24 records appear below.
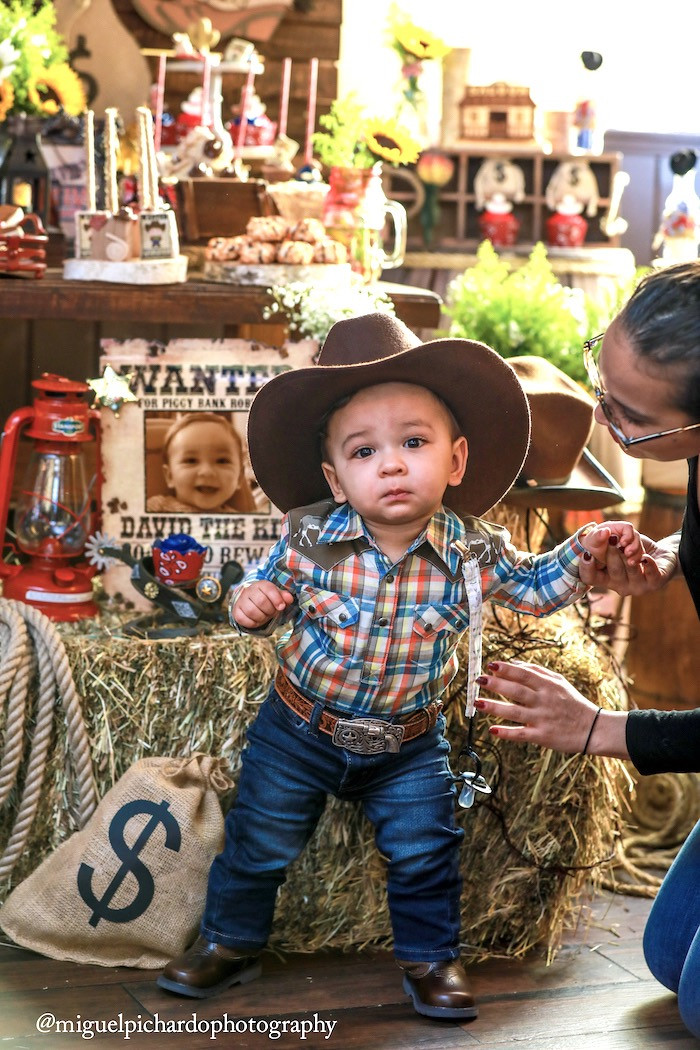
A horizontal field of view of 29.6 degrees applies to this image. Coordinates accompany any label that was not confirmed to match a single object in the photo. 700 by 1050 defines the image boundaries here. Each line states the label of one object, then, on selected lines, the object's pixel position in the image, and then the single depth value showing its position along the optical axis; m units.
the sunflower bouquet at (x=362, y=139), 2.78
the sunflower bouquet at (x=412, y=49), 3.64
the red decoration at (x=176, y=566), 2.27
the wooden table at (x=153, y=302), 2.36
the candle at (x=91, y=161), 2.51
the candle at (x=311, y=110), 2.88
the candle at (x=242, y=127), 2.96
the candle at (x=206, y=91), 2.87
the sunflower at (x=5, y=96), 2.93
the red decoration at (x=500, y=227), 3.91
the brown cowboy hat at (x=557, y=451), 2.22
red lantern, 2.31
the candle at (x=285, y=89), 2.97
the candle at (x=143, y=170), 2.53
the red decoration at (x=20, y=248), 2.40
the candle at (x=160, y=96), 2.78
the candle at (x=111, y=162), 2.53
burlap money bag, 1.97
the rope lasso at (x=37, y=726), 2.09
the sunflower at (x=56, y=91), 3.09
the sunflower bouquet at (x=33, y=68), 2.91
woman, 1.61
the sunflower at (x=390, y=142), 2.77
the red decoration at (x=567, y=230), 3.88
